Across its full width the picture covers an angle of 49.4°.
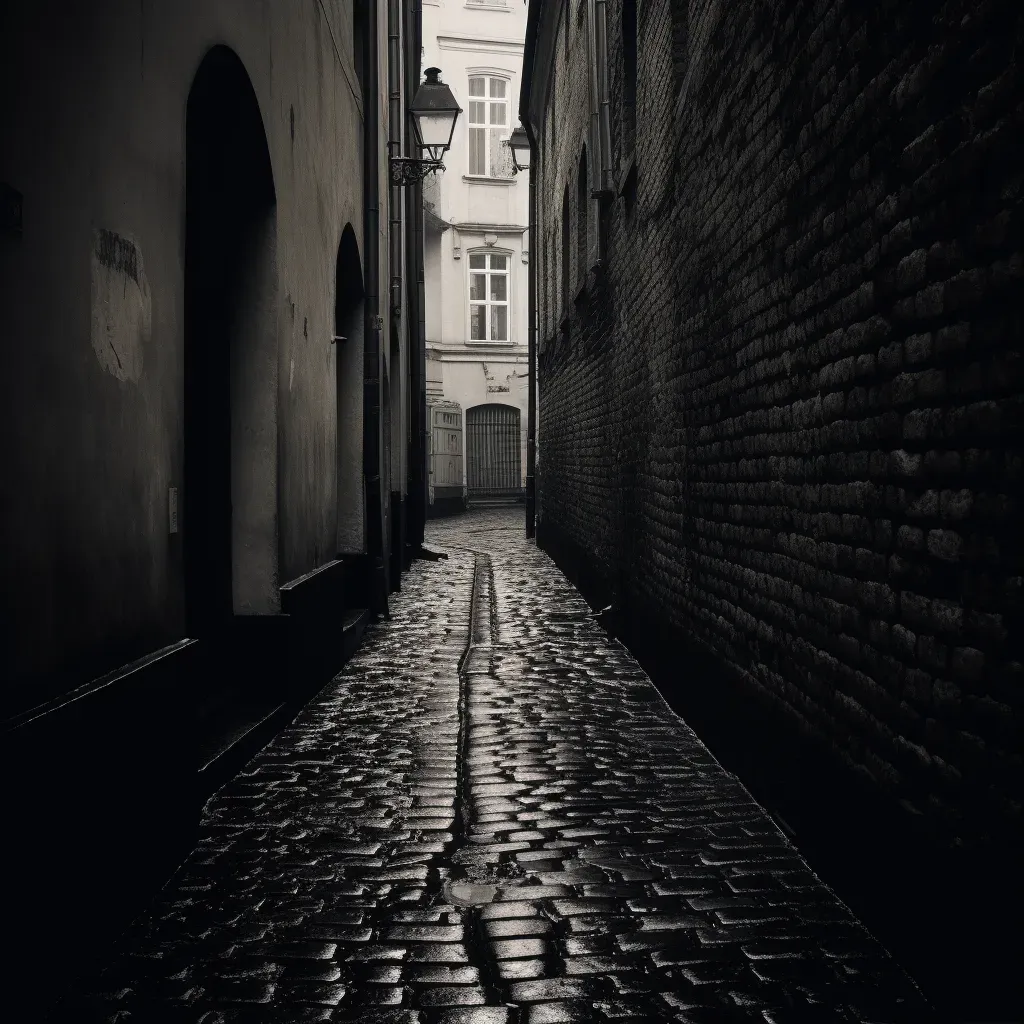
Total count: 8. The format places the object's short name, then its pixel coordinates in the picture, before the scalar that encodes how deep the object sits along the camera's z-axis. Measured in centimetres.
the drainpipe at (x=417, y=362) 1748
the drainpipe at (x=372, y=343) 975
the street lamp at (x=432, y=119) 1288
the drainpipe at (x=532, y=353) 1998
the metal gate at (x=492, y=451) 3103
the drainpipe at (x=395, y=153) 1354
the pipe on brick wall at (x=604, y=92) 984
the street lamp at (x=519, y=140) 2200
